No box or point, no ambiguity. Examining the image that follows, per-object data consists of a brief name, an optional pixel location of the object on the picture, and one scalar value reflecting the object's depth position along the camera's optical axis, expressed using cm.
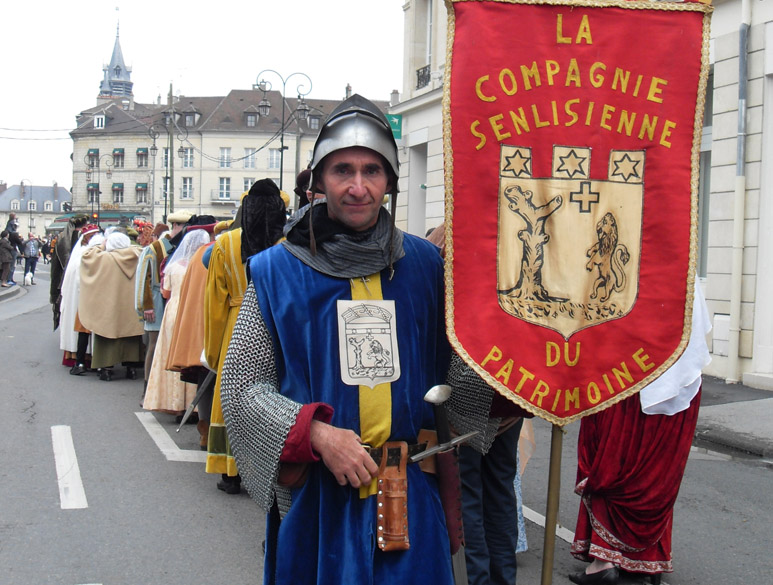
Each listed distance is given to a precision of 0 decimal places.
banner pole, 226
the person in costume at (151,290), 941
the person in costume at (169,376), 829
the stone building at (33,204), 14050
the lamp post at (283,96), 2261
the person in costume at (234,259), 555
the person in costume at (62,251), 1296
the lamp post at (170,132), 4084
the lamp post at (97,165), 8931
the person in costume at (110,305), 1100
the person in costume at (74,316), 1137
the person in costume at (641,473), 425
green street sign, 1798
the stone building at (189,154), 7906
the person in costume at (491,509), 395
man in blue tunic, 221
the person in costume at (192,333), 662
